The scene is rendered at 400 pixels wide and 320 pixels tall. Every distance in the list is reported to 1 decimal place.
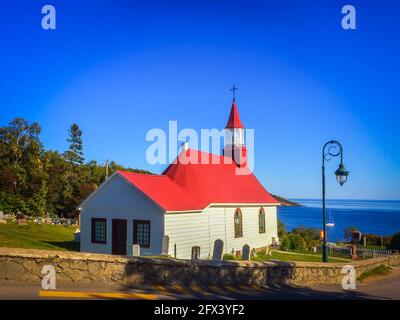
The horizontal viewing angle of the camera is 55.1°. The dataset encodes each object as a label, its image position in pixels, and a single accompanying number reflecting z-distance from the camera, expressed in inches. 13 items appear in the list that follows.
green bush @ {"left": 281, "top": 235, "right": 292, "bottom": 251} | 1297.4
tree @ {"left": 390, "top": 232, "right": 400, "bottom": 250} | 1238.9
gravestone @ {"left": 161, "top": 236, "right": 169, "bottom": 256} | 834.2
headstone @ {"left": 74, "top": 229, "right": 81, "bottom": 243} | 1140.1
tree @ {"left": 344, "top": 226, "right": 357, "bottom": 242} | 2309.8
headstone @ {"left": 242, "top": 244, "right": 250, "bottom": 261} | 710.1
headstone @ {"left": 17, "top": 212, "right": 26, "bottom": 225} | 1530.0
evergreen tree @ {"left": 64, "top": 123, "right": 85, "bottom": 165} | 2822.3
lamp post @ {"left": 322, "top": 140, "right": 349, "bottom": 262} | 607.2
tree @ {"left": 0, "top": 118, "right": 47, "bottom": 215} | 1967.4
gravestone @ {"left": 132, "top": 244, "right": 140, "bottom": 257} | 683.4
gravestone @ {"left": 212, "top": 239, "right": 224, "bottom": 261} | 653.1
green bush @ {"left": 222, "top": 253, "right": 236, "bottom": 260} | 946.4
